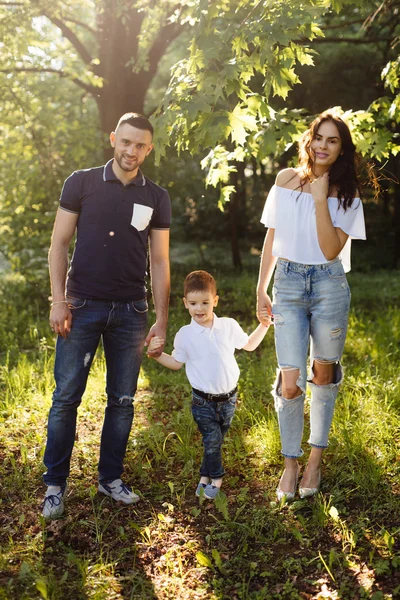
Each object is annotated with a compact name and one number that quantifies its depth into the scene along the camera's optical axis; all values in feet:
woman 11.54
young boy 11.87
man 11.46
